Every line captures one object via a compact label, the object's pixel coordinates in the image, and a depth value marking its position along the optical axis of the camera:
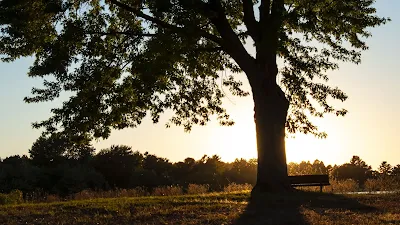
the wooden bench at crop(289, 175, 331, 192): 22.70
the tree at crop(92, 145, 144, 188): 61.53
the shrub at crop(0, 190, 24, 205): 21.39
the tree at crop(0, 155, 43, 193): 50.69
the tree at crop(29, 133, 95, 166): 64.88
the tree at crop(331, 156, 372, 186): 51.65
